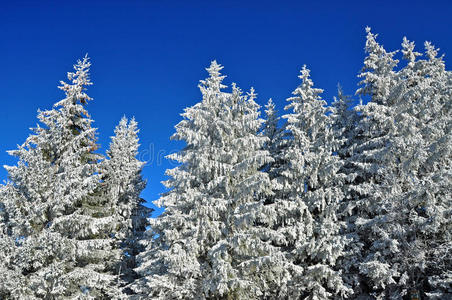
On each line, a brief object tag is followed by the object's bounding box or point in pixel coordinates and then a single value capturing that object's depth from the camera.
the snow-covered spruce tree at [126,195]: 19.19
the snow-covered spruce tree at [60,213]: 13.46
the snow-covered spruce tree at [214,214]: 12.98
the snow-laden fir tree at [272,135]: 18.19
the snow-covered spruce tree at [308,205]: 13.79
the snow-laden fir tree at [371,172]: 13.52
